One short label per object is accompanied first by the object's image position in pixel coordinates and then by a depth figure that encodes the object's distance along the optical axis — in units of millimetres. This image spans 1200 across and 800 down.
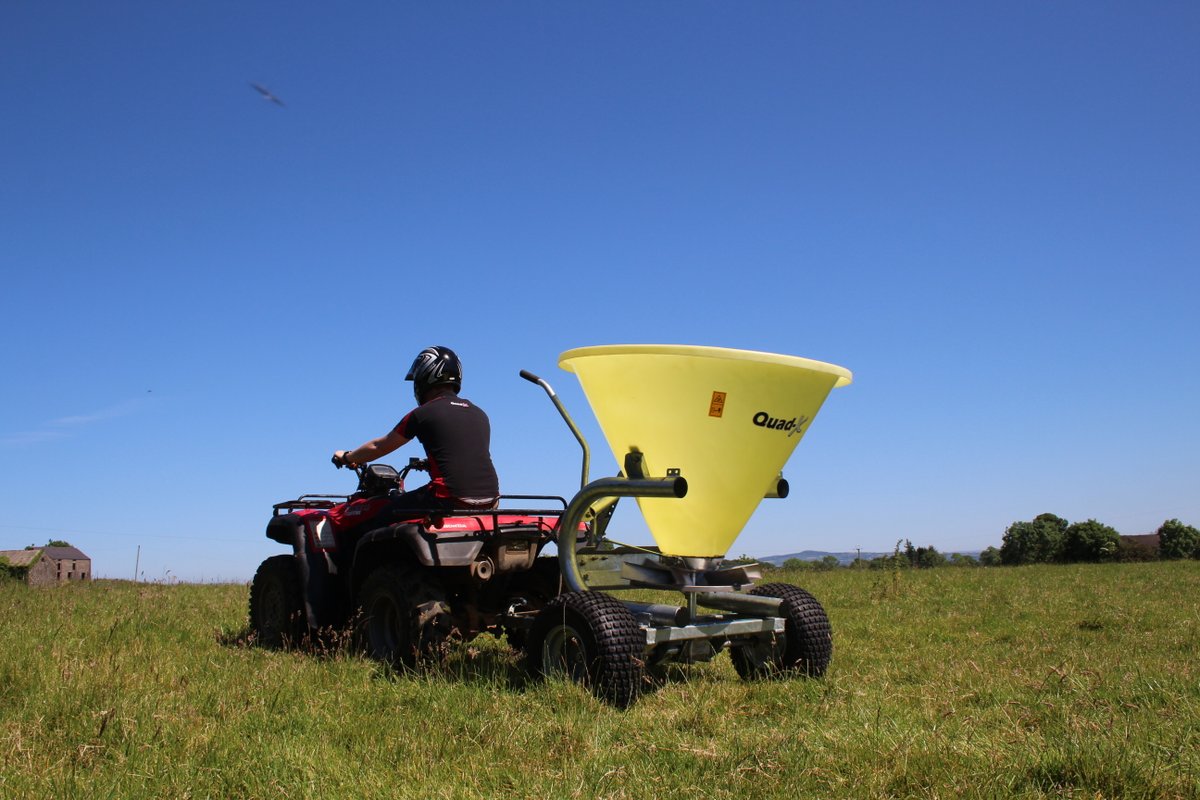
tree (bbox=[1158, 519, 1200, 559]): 60719
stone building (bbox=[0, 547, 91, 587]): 26828
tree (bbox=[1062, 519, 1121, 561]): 51906
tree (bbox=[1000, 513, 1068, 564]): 76250
